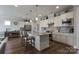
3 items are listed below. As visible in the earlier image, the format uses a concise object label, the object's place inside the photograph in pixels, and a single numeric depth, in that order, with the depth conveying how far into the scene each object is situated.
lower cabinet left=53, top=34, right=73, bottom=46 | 1.92
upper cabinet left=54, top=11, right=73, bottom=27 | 2.00
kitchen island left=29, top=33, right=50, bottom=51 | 1.92
